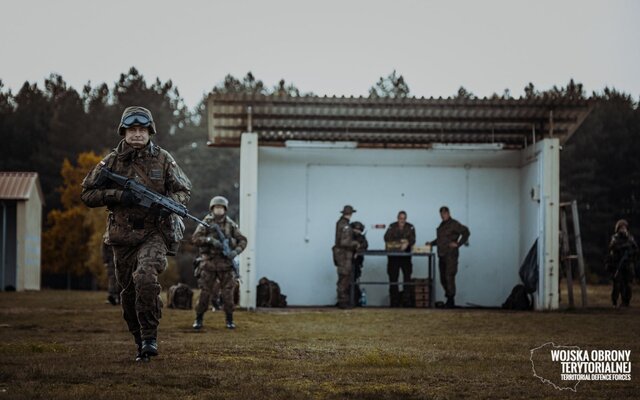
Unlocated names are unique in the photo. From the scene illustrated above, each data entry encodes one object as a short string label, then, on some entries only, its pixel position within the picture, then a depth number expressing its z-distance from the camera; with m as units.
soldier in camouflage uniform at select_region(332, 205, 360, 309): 22.28
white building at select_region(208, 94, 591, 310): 24.02
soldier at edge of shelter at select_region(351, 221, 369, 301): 22.81
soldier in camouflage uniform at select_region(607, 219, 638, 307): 23.62
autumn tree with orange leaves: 58.88
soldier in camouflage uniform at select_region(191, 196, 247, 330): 15.83
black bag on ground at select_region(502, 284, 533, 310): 22.31
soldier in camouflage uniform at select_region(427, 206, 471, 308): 23.02
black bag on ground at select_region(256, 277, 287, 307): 22.94
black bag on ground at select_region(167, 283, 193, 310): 22.19
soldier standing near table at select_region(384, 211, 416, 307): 23.14
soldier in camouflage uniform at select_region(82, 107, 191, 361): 10.09
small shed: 37.91
